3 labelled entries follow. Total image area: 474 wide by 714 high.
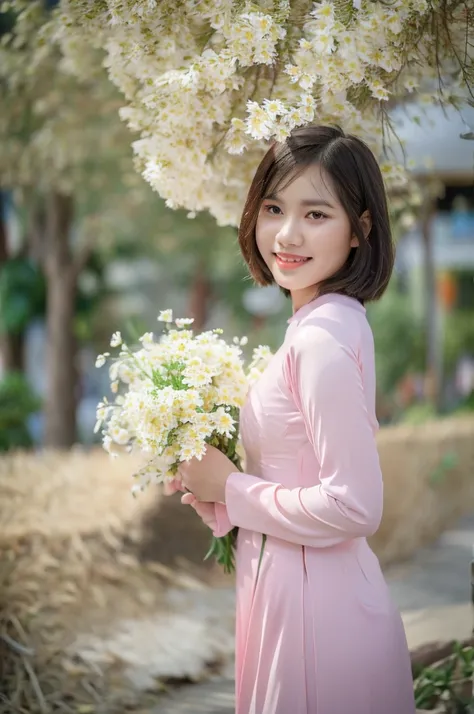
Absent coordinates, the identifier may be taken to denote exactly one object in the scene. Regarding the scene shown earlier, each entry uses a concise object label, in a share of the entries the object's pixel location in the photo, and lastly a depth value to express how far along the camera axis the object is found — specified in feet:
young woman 6.29
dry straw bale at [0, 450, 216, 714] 11.55
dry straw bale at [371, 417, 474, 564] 19.10
